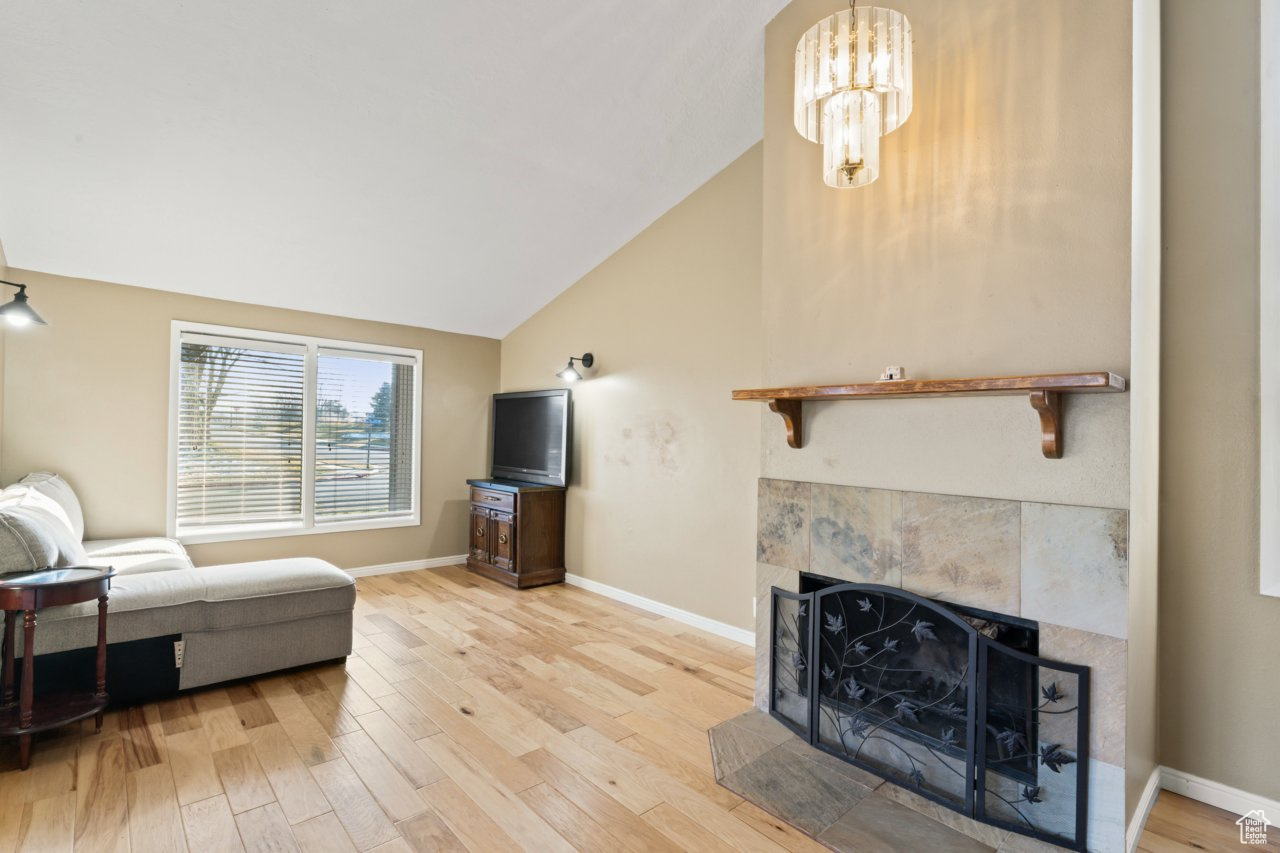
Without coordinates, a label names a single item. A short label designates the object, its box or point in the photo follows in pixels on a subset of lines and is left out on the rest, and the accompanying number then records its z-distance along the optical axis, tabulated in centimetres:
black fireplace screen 179
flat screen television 475
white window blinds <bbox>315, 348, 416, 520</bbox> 482
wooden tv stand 465
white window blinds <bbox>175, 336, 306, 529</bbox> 425
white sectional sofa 238
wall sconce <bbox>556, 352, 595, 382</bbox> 460
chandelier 190
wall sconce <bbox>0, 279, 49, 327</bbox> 290
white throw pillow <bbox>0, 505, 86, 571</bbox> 228
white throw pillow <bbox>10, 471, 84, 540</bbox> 330
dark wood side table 209
